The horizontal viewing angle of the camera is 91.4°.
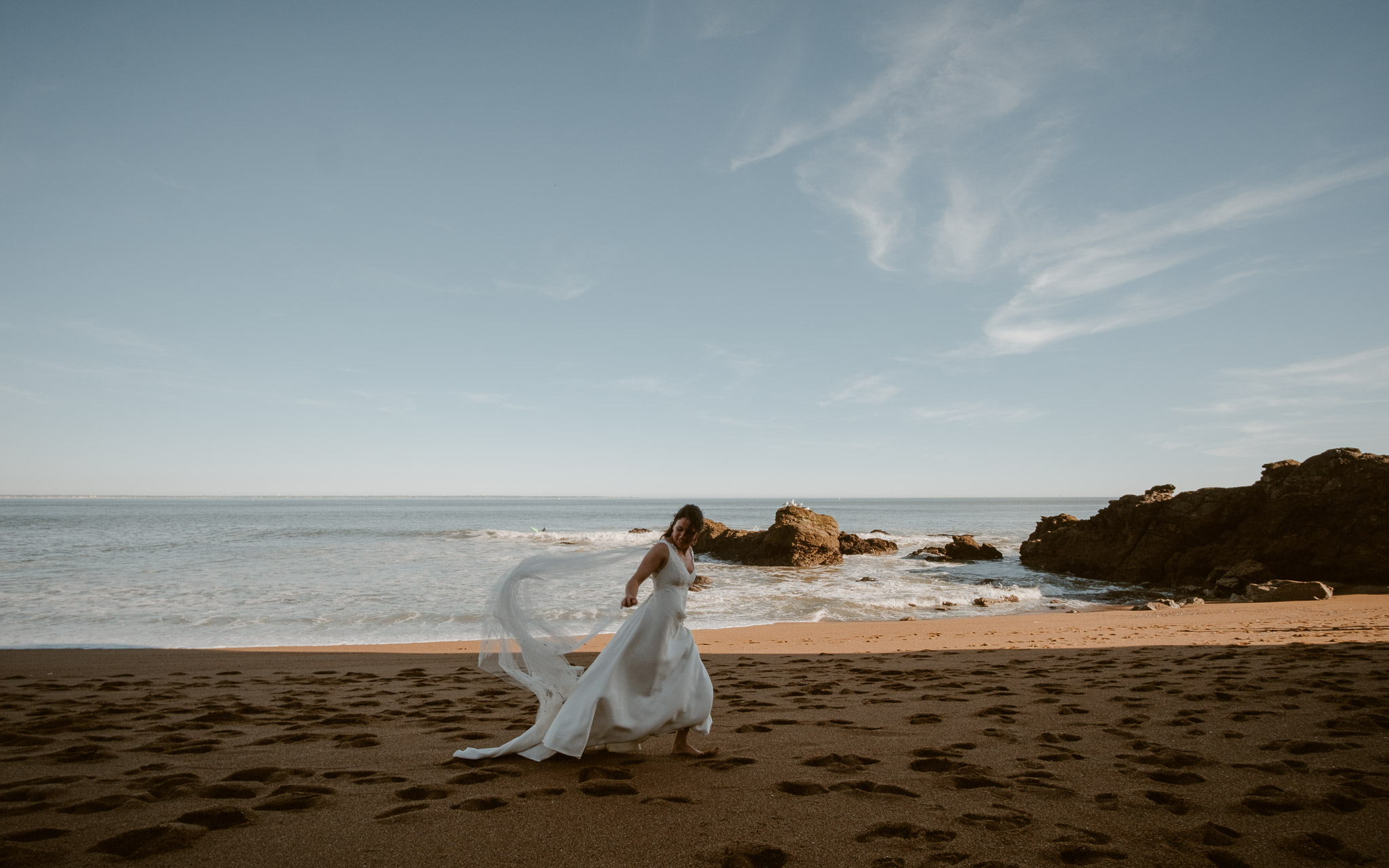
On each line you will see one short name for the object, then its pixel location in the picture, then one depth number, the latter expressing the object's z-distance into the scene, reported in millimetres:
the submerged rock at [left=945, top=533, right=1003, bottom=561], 28797
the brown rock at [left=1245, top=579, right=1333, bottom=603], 15227
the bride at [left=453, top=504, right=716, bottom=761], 4617
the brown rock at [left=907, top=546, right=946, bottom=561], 29492
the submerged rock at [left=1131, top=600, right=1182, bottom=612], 15146
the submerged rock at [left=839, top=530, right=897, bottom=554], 32625
